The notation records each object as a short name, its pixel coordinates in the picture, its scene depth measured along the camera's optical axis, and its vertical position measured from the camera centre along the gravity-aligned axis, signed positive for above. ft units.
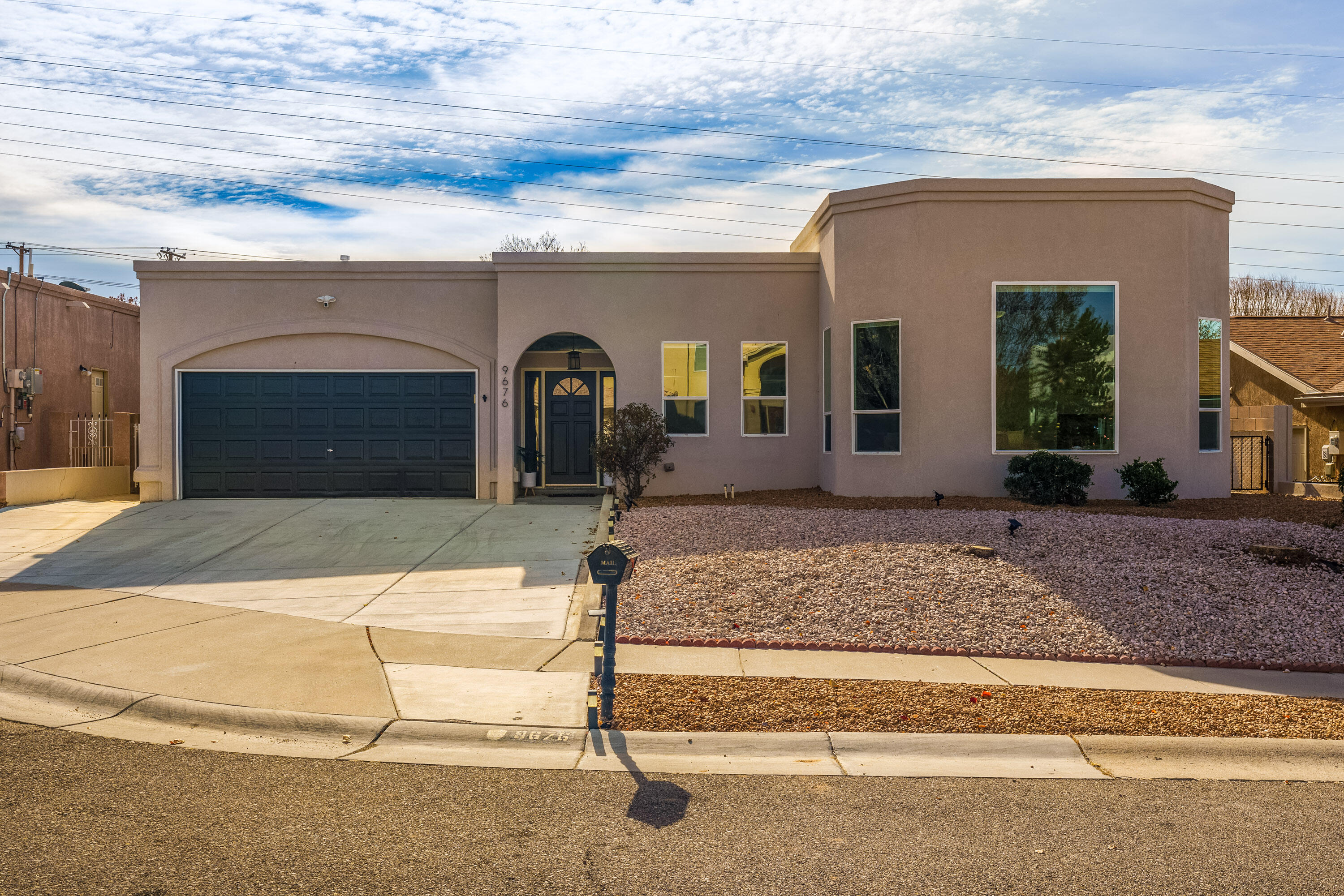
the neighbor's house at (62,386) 54.95 +4.23
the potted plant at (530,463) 52.06 -1.22
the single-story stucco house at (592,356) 43.21 +4.92
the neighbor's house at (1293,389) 56.39 +3.95
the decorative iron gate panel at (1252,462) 56.13 -1.51
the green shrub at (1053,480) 39.47 -1.79
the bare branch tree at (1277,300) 149.48 +24.09
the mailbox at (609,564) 17.63 -2.46
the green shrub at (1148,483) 40.06 -1.98
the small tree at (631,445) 46.39 -0.15
